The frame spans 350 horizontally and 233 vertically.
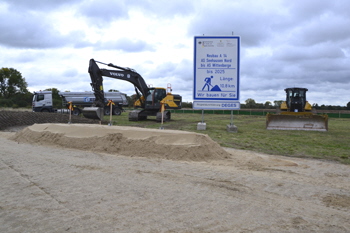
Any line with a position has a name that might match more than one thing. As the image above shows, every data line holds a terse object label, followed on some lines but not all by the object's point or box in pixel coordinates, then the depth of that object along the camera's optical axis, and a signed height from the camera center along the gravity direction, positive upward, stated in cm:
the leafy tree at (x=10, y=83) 7194 +505
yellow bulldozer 1983 -62
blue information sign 1812 +244
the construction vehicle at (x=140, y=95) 2380 +109
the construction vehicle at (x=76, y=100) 3819 +89
